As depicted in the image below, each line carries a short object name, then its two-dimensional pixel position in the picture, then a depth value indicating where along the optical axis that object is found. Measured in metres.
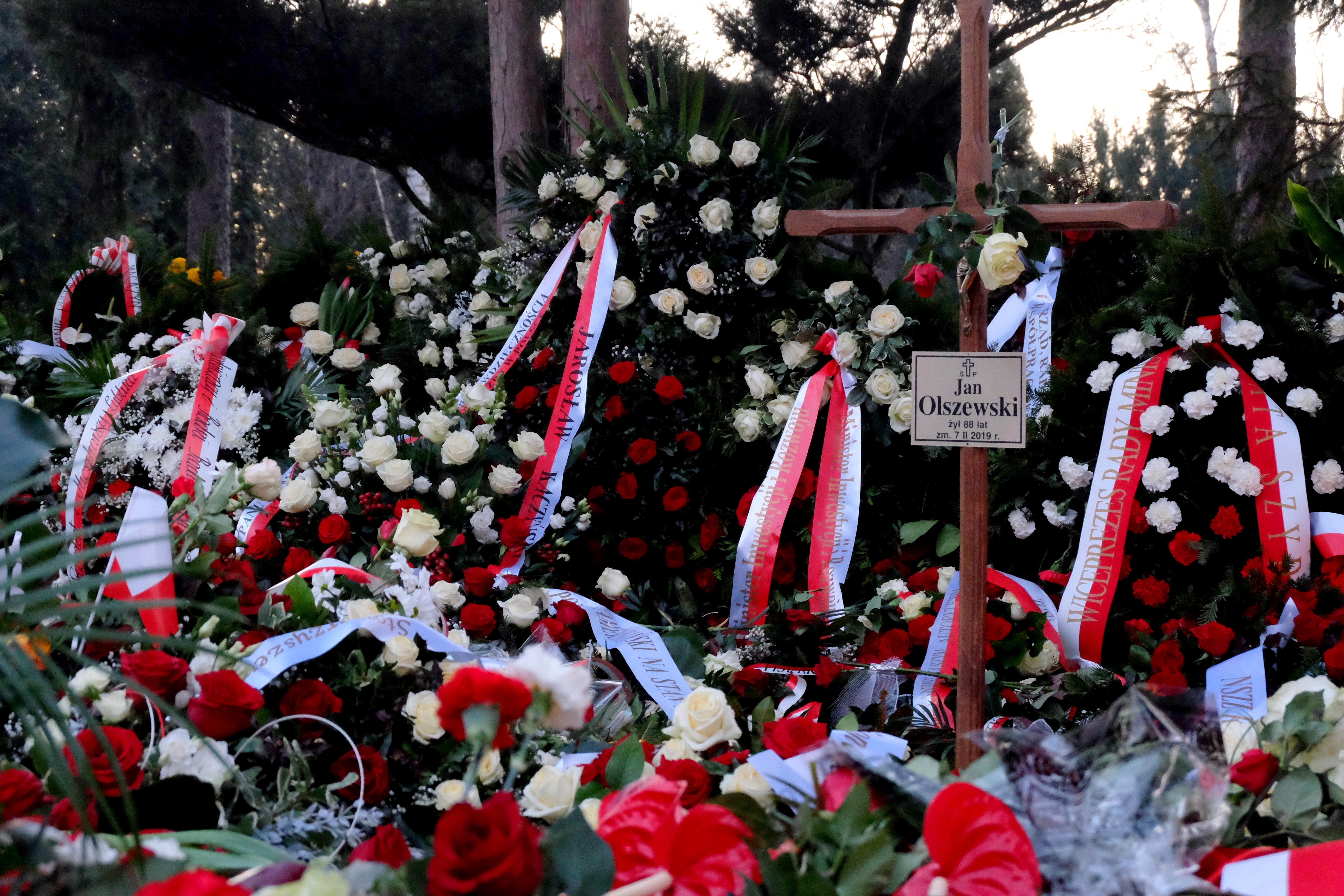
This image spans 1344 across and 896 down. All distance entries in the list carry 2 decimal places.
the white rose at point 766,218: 2.52
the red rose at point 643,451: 2.45
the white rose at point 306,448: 2.24
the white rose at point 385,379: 2.52
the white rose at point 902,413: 2.25
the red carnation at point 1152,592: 1.88
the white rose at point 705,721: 1.37
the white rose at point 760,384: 2.43
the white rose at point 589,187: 2.65
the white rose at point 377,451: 2.21
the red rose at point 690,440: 2.50
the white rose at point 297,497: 2.06
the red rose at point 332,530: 2.06
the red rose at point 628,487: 2.47
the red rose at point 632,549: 2.46
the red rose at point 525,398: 2.55
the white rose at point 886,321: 2.32
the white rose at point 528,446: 2.34
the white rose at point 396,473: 2.17
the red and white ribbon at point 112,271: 3.07
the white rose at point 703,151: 2.55
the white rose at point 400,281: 3.31
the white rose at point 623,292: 2.58
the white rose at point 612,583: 2.30
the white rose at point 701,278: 2.48
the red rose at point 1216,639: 1.70
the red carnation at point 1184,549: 1.90
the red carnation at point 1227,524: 1.87
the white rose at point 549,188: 2.72
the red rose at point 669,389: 2.50
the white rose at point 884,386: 2.27
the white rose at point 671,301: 2.51
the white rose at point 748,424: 2.42
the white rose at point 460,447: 2.28
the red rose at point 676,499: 2.44
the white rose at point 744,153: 2.53
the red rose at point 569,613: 2.02
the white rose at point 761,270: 2.49
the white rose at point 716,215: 2.52
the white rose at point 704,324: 2.51
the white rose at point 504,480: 2.32
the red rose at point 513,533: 2.21
